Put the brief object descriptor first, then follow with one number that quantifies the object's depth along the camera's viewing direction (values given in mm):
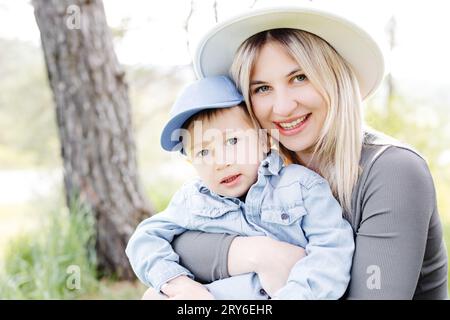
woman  1654
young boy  1686
